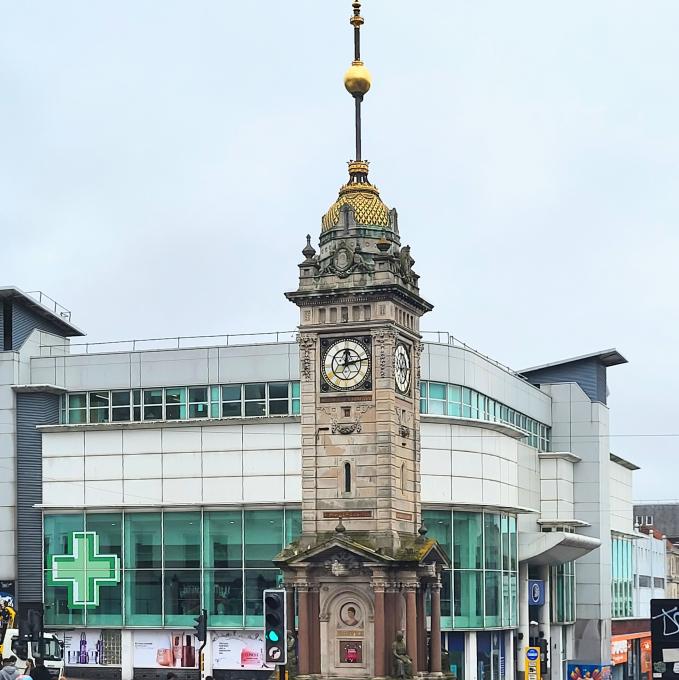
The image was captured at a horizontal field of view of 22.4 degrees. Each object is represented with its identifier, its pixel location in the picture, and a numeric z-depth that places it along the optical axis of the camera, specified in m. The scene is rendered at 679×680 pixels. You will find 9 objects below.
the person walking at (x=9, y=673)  38.00
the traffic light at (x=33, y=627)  65.19
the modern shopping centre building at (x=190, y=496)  92.75
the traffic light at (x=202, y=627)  62.58
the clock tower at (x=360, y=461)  62.97
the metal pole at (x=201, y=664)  67.13
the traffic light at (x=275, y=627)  42.38
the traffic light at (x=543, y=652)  91.57
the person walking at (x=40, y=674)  52.39
